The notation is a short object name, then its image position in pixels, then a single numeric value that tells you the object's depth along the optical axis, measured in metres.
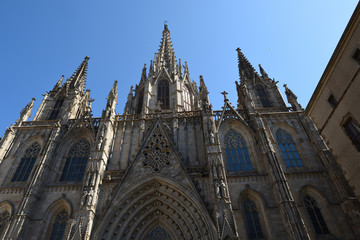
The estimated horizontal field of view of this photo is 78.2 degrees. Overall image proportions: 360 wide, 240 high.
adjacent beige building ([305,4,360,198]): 10.92
